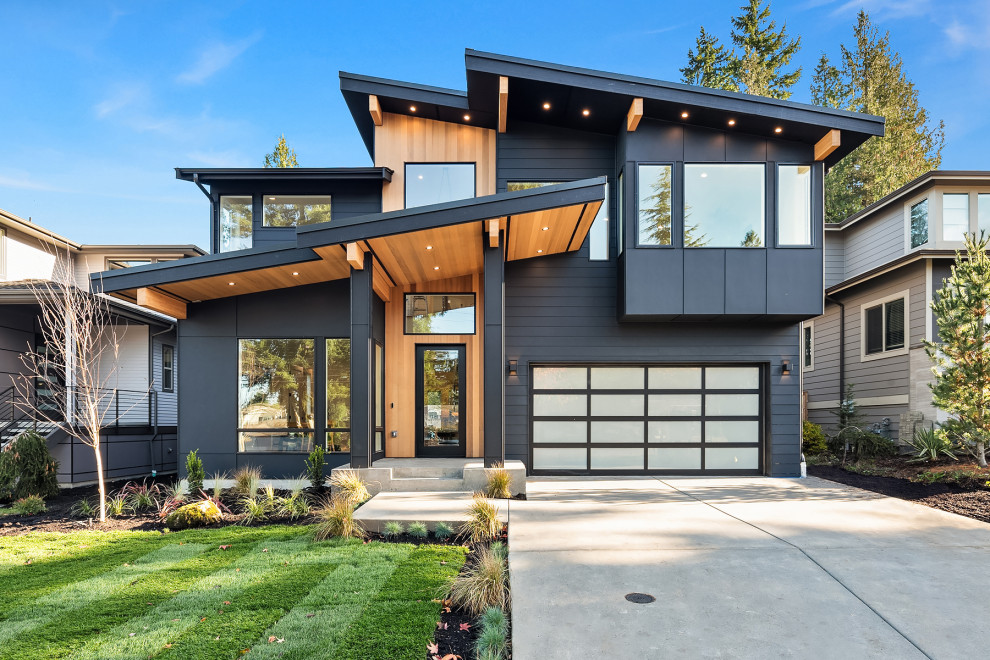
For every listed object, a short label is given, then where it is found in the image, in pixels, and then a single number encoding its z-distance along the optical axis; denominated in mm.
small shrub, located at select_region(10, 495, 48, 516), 7686
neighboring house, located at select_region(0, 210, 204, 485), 10703
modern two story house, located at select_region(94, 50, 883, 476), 9180
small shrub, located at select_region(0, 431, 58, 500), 8398
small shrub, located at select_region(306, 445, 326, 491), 8812
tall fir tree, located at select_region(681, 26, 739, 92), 21578
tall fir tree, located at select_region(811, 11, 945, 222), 20438
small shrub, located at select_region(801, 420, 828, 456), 12680
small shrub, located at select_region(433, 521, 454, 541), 6012
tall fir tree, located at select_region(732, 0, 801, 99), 21062
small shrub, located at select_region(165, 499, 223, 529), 6770
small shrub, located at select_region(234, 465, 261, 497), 7915
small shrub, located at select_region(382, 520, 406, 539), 6070
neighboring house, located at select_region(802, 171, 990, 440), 11406
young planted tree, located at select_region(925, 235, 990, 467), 8109
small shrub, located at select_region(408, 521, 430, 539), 6055
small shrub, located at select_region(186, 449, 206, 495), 8664
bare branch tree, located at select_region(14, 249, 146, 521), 7508
